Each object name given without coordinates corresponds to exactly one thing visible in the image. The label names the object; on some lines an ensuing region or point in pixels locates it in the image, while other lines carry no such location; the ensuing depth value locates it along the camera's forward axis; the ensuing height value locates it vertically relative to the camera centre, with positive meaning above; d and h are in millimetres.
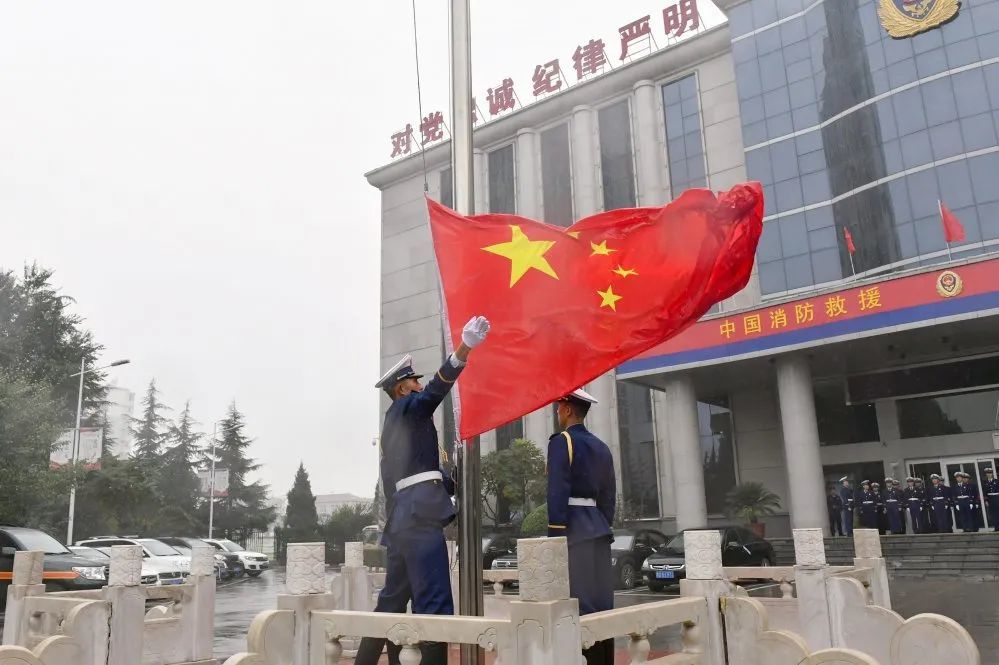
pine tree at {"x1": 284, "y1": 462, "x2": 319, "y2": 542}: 36384 +1459
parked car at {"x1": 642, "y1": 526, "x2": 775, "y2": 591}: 13648 -607
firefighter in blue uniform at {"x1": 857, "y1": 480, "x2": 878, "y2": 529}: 18859 +156
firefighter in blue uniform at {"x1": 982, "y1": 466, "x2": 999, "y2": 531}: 17656 +254
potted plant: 21547 +465
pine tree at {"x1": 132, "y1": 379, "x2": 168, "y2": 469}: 48344 +6985
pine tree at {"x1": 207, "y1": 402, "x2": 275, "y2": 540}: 42656 +2586
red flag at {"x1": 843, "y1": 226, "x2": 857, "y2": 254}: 22453 +7371
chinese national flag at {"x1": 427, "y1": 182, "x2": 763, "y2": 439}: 4223 +1330
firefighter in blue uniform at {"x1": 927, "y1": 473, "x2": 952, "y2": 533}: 17672 +125
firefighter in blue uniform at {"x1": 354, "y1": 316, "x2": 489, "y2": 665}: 3736 +158
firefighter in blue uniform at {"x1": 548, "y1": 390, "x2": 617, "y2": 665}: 4109 +96
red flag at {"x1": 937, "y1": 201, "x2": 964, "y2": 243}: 19234 +6581
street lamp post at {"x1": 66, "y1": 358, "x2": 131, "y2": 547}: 22722 +2753
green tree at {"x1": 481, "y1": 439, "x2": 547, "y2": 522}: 25969 +1810
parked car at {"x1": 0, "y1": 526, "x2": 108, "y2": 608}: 11727 -214
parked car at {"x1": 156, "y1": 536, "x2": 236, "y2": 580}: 21041 -462
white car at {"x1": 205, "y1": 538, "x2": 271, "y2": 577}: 22656 -481
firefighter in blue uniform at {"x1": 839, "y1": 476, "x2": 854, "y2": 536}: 19109 +276
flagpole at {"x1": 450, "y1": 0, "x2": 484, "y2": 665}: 3438 +400
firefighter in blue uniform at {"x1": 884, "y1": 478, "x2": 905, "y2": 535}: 18422 +40
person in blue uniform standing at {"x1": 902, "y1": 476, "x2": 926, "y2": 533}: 18141 +179
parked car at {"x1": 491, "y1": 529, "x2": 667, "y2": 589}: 15055 -521
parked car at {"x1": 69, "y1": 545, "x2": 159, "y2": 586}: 13752 -169
